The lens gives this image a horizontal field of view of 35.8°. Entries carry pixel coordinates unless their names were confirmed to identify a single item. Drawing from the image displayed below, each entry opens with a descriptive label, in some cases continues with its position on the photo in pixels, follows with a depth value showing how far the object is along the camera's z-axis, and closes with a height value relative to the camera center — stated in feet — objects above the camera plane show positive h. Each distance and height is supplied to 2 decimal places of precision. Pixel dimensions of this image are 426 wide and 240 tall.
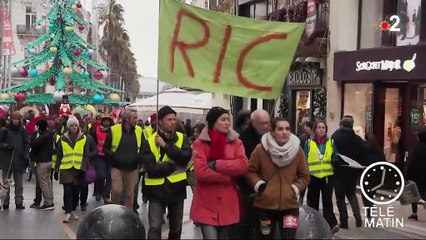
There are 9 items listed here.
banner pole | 23.88 +2.01
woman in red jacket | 20.59 -2.15
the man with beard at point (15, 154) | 40.11 -3.23
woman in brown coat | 21.33 -2.37
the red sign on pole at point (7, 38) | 108.88 +10.57
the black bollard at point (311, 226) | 24.39 -4.49
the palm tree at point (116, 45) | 249.14 +22.08
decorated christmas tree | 86.38 +5.49
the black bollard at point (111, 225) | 24.29 -4.57
